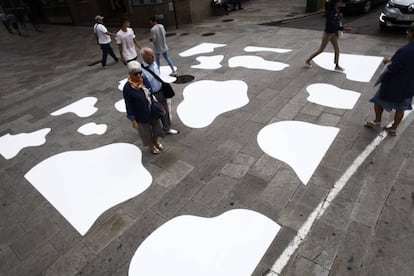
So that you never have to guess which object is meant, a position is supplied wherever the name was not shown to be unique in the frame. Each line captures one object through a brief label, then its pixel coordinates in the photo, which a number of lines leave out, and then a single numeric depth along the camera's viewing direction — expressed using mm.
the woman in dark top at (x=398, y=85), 3850
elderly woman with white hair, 3957
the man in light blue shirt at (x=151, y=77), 4375
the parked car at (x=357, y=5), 12719
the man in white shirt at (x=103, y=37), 9031
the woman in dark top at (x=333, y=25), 6332
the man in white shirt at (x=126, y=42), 7588
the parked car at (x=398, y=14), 8969
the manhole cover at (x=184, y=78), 7797
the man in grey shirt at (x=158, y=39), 7473
